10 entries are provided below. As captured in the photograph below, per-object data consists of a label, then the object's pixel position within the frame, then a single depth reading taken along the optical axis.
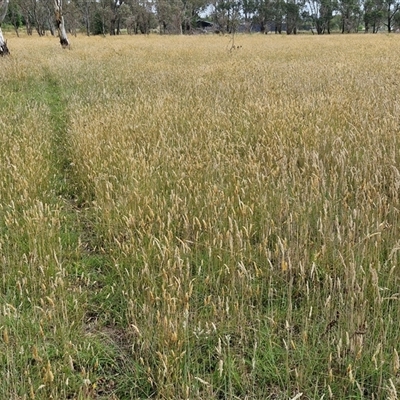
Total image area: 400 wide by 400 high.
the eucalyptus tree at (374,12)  74.72
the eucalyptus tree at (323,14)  76.88
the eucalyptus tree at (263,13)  82.08
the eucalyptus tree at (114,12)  67.45
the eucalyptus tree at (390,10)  73.44
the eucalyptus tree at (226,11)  80.56
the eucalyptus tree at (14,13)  66.10
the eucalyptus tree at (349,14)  75.75
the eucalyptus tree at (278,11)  81.06
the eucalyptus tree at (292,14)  80.25
